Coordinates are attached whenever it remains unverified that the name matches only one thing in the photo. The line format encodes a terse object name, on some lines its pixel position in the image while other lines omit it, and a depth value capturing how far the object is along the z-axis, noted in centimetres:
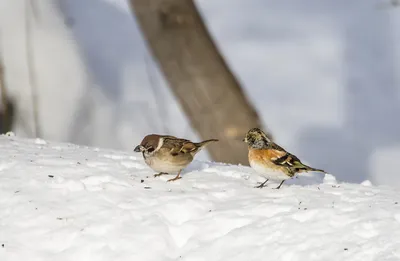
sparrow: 1212
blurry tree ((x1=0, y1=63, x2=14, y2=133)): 1823
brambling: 1174
